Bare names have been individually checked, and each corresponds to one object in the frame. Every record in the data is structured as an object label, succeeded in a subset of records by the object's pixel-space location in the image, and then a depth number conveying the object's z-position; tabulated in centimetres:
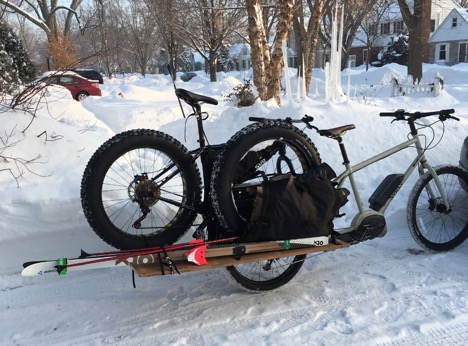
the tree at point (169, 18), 1816
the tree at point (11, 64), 609
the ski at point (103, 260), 248
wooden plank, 262
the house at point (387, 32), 3978
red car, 1816
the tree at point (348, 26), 2223
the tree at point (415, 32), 1712
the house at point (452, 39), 3919
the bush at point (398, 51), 3859
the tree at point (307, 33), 1194
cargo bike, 274
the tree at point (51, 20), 2728
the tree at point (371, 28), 3708
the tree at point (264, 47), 860
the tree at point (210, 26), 2345
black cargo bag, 283
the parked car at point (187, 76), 4507
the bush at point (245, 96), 978
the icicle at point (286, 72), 745
